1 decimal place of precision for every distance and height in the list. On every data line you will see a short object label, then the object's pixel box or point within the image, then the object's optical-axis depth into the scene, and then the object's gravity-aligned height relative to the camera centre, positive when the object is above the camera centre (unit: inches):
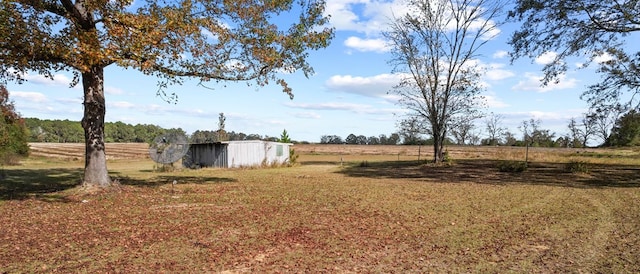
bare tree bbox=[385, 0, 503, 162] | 1186.0 +190.5
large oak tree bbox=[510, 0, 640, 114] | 660.7 +202.3
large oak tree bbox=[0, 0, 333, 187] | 391.2 +110.2
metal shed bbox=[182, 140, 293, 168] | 1246.9 -38.5
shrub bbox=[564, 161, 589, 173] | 826.2 -42.2
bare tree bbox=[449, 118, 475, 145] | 1235.0 +60.8
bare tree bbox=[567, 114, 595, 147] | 2765.7 +80.6
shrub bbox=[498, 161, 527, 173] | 906.1 -47.3
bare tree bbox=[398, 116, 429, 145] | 1271.0 +50.4
